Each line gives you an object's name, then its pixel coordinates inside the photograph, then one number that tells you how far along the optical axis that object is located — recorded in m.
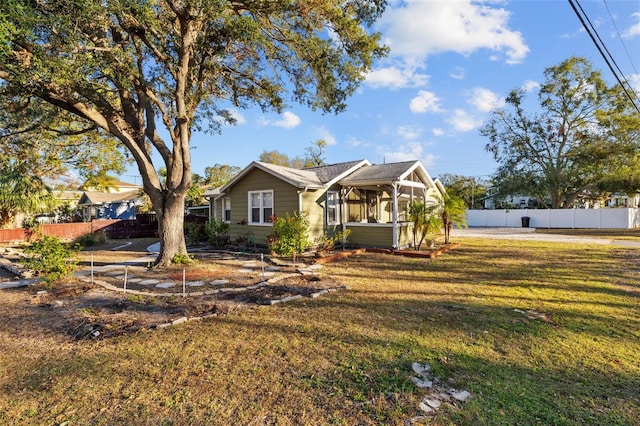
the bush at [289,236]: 10.26
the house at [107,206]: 30.48
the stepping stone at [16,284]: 7.02
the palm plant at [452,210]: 12.71
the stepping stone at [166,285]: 6.92
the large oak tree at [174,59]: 6.56
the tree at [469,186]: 41.09
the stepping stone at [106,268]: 8.70
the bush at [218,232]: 14.01
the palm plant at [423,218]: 11.70
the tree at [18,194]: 16.61
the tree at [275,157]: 49.69
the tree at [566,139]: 25.44
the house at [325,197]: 11.92
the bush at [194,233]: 14.91
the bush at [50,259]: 6.97
